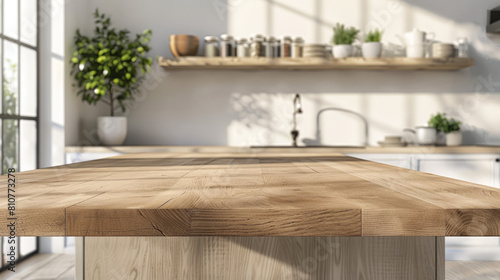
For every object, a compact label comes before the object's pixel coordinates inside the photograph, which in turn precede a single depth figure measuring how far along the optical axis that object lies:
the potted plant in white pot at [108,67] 3.14
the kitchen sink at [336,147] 3.14
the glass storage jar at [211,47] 3.39
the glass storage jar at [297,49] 3.37
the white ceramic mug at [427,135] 3.30
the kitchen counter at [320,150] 3.01
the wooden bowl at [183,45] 3.35
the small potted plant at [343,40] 3.33
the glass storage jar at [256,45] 3.34
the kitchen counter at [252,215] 0.56
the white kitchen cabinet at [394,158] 3.02
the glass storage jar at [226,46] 3.37
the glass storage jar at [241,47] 3.40
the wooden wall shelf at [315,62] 3.27
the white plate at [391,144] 3.32
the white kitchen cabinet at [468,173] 2.99
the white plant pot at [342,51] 3.33
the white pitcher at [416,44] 3.34
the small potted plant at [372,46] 3.33
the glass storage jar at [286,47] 3.39
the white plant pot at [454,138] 3.33
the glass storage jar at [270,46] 3.42
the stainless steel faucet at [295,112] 3.45
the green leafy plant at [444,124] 3.32
